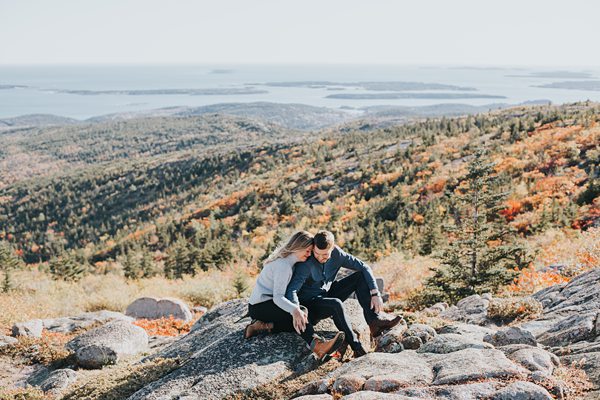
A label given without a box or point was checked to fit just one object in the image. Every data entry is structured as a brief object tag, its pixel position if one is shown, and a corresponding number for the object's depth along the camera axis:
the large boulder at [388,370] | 4.77
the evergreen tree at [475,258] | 10.59
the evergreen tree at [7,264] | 15.04
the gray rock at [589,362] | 4.59
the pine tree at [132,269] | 22.19
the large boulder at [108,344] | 8.64
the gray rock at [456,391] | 4.27
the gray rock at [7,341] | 9.70
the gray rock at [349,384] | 4.86
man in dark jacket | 6.09
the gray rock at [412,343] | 6.04
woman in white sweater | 5.87
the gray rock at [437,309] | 9.26
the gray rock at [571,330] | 5.74
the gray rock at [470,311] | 8.05
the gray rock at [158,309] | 12.58
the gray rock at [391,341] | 6.01
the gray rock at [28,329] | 10.17
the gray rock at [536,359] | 4.76
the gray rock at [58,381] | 7.54
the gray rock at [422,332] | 6.22
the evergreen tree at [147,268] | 23.56
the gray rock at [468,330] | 6.36
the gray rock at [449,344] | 5.62
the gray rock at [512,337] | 5.78
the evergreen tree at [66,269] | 20.85
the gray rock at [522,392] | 4.12
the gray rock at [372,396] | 4.43
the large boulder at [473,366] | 4.60
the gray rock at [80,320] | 11.16
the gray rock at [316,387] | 5.12
